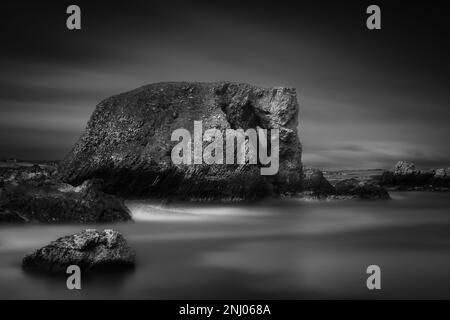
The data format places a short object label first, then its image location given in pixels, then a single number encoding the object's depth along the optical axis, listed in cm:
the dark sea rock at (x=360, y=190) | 2836
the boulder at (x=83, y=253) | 862
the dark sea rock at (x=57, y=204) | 1487
